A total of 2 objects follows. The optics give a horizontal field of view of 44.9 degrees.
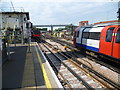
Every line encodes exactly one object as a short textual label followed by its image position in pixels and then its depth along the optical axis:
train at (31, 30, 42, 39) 37.34
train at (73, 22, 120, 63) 9.55
